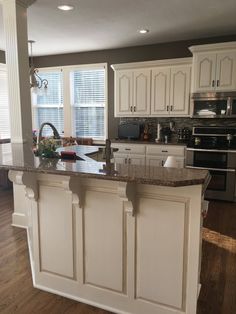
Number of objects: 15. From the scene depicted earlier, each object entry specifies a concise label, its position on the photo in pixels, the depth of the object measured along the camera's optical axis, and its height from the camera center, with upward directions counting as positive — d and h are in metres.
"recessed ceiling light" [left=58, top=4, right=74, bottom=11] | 3.23 +1.32
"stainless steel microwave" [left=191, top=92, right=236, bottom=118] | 4.39 +0.23
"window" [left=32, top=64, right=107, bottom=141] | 5.75 +0.42
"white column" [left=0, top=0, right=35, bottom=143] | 2.79 +0.55
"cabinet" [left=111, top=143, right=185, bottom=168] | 4.66 -0.60
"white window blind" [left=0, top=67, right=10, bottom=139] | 5.67 +0.23
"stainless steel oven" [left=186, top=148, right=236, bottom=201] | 4.32 -0.76
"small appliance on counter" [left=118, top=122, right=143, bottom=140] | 5.31 -0.21
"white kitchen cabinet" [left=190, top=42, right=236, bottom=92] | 4.22 +0.81
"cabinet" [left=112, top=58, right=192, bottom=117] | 4.73 +0.56
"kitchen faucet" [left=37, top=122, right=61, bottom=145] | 2.77 -0.17
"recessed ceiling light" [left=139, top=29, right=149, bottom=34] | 4.22 +1.36
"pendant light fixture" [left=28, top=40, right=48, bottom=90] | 4.09 +0.56
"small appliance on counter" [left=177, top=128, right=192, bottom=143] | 5.04 -0.29
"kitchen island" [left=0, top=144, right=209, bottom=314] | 1.71 -0.78
